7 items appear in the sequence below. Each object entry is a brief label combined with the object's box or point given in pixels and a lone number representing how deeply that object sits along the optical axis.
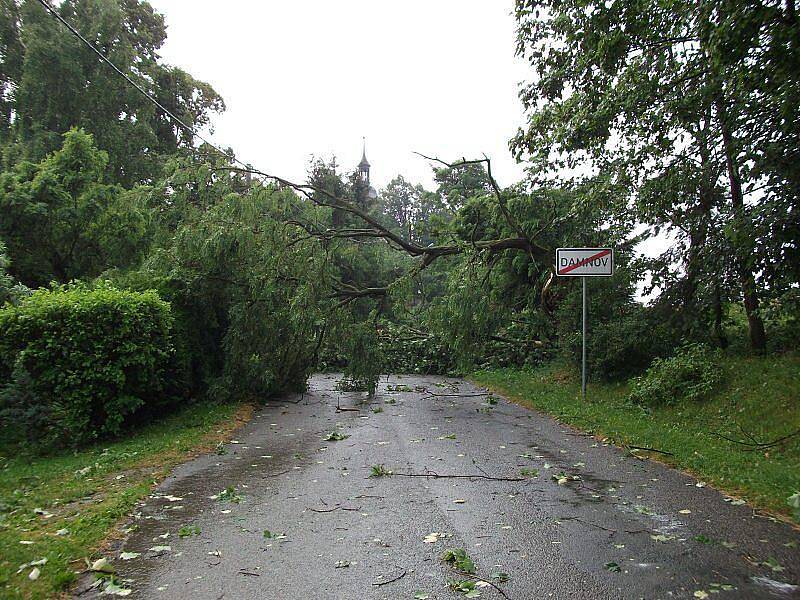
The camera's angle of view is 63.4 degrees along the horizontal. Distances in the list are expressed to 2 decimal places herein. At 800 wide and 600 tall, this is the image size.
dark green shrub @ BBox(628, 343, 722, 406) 10.45
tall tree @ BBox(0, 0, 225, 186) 27.56
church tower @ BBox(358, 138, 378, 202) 51.22
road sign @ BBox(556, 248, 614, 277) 12.55
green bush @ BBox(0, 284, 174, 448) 8.98
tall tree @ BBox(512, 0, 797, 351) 7.93
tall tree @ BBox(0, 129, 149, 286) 16.70
